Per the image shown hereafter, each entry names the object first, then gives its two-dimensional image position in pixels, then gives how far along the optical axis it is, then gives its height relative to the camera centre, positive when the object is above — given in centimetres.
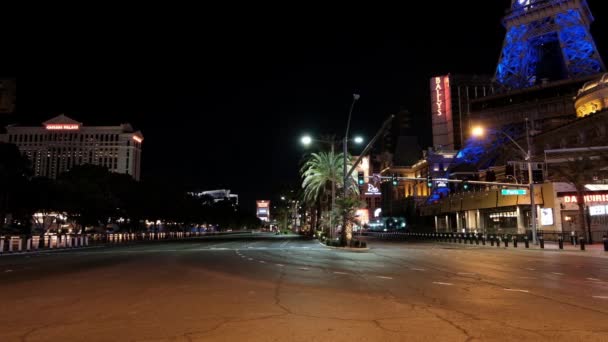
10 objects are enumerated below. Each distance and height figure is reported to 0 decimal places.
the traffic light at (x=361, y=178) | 3453 +346
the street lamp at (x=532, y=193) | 3749 +252
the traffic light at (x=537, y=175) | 3381 +345
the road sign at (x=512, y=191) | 3959 +272
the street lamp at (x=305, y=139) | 3225 +594
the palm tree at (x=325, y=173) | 5056 +564
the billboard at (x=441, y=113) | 12069 +2961
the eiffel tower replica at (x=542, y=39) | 9581 +3923
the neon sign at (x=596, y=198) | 4328 +224
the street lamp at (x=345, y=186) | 3471 +298
